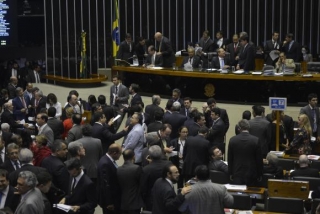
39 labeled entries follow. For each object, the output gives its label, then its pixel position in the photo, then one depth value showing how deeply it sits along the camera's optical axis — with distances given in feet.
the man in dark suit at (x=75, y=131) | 39.09
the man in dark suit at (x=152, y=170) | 31.65
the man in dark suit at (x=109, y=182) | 32.09
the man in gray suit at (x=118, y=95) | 53.47
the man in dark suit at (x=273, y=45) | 65.95
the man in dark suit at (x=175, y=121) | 43.16
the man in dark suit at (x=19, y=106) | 51.19
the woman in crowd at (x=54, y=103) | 47.51
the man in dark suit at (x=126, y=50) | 65.77
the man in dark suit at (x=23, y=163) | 29.79
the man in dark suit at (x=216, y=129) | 41.81
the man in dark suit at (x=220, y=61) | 61.31
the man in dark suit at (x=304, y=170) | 35.32
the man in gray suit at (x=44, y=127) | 39.14
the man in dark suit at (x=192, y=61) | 62.28
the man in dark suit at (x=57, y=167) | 30.99
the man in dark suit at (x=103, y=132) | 39.55
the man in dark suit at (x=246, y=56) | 60.44
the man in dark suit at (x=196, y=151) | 37.29
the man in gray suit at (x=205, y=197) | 27.53
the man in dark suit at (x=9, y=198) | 27.27
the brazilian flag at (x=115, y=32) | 71.15
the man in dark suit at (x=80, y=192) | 28.40
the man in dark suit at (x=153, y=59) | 64.13
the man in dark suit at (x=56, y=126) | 40.98
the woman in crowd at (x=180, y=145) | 38.90
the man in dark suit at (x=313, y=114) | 47.13
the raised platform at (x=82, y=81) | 72.49
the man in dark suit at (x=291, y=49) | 64.90
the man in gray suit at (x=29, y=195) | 25.05
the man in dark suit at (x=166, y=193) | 28.04
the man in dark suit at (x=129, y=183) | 31.78
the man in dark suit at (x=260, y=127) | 41.47
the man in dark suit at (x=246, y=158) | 35.86
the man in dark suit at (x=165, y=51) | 64.03
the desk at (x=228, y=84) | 59.47
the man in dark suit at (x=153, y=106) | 46.06
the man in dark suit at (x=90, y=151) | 36.06
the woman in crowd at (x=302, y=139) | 40.22
